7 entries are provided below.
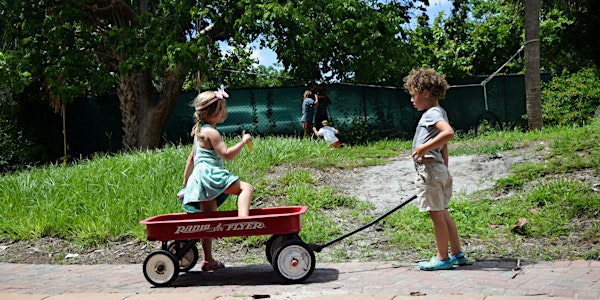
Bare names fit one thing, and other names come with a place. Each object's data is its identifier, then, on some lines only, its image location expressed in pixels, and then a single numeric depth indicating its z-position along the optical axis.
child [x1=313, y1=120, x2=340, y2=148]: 13.97
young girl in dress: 5.51
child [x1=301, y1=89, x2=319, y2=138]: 15.05
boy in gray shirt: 5.44
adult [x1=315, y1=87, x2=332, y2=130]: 15.22
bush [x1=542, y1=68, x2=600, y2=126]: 16.23
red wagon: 5.20
